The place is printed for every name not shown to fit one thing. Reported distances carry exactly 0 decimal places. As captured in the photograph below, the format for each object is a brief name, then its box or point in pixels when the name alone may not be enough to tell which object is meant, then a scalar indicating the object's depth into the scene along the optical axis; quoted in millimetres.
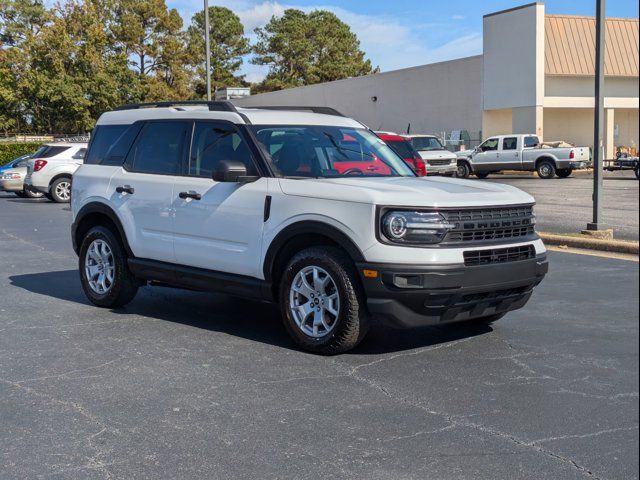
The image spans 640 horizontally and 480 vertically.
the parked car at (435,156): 30516
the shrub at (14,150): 46269
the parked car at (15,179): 27188
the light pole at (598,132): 12566
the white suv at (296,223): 6078
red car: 18969
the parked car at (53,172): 24312
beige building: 38875
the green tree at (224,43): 84312
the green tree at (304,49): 81188
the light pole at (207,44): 24072
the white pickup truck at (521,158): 32625
